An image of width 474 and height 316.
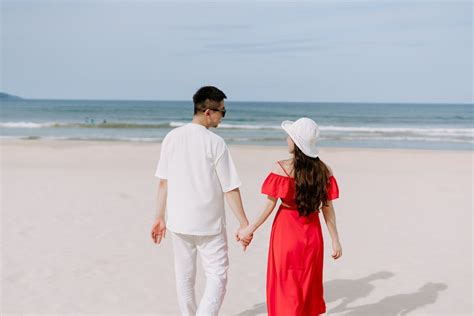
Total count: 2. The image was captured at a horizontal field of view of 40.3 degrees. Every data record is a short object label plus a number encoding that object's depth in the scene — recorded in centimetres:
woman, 394
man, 403
